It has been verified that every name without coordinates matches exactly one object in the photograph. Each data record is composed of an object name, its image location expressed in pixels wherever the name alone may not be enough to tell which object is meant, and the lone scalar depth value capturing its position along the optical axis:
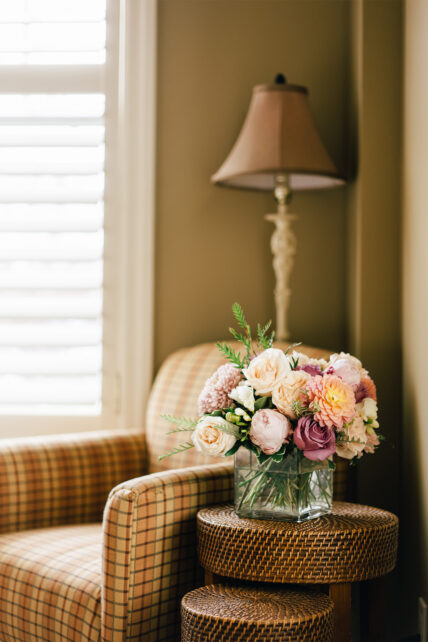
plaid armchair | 1.55
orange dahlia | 1.47
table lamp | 2.14
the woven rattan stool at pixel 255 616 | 1.34
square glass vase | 1.55
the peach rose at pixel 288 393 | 1.50
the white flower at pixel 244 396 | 1.51
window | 2.54
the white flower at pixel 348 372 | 1.55
